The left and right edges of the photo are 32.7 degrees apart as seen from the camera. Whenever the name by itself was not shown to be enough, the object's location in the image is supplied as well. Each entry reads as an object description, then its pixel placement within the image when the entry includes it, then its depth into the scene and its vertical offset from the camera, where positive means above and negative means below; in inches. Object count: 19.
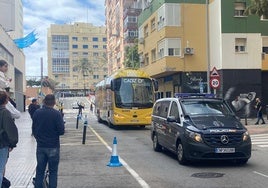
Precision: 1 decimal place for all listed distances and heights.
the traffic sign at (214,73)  924.0 +39.2
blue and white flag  3009.4 +365.7
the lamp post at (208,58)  1018.8 +79.7
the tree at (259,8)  908.0 +170.5
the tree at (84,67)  6338.6 +387.6
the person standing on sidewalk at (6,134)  277.1 -23.2
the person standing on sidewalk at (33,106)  862.9 -20.4
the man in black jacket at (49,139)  292.8 -28.2
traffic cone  466.0 -67.8
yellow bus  1027.3 -7.0
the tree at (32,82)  5622.5 +161.9
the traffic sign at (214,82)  917.1 +21.7
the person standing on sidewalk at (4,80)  299.4 +11.2
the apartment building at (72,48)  6904.5 +731.8
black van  446.0 -38.2
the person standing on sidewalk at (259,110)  1109.8 -43.7
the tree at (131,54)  2844.5 +254.0
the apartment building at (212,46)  1413.6 +152.7
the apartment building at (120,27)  3314.5 +549.9
